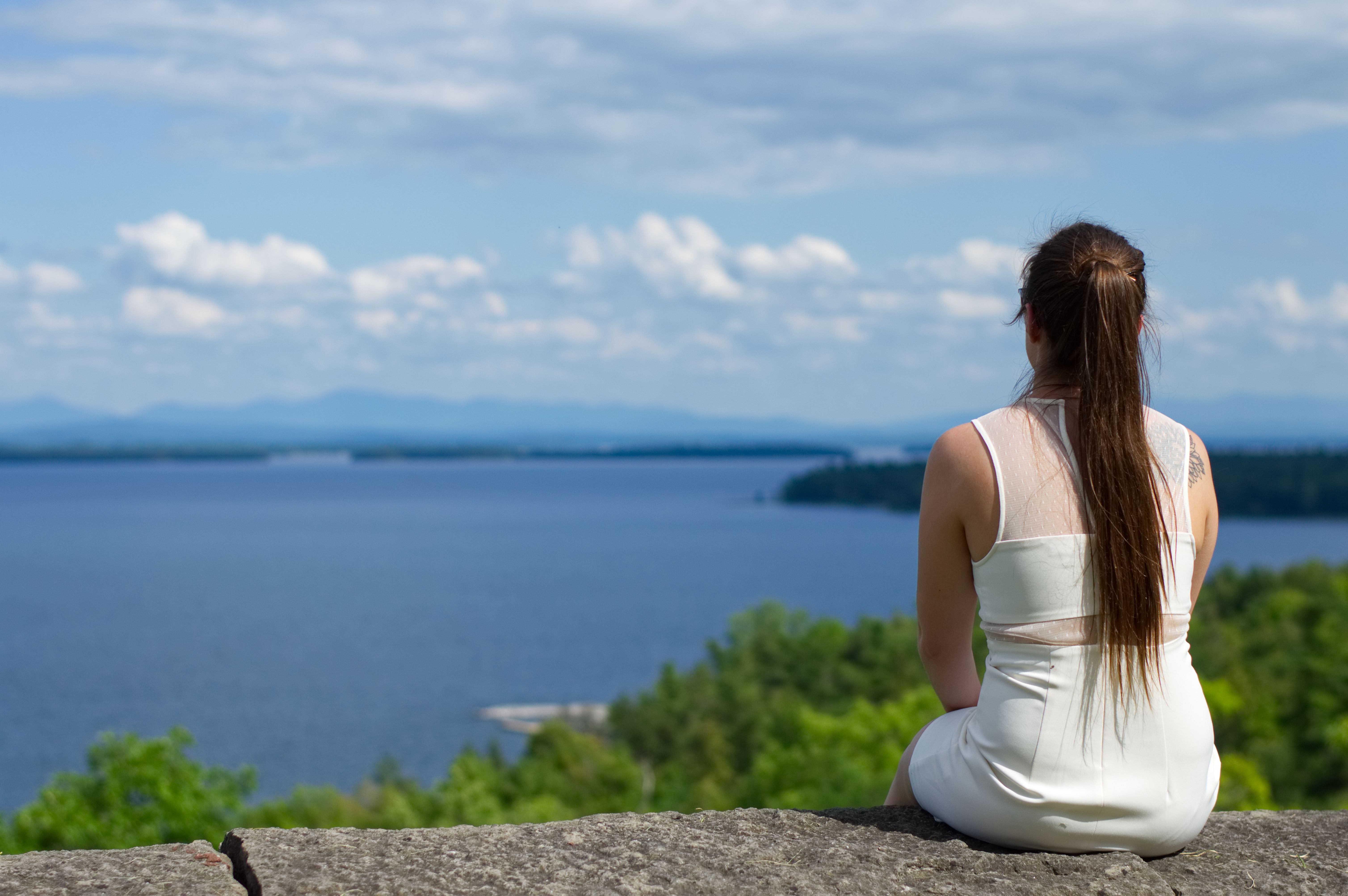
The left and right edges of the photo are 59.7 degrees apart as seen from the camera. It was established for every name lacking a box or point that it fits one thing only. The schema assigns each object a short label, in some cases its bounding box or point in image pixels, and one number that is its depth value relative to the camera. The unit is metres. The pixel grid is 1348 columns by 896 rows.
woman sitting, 2.76
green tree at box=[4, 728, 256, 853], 32.41
